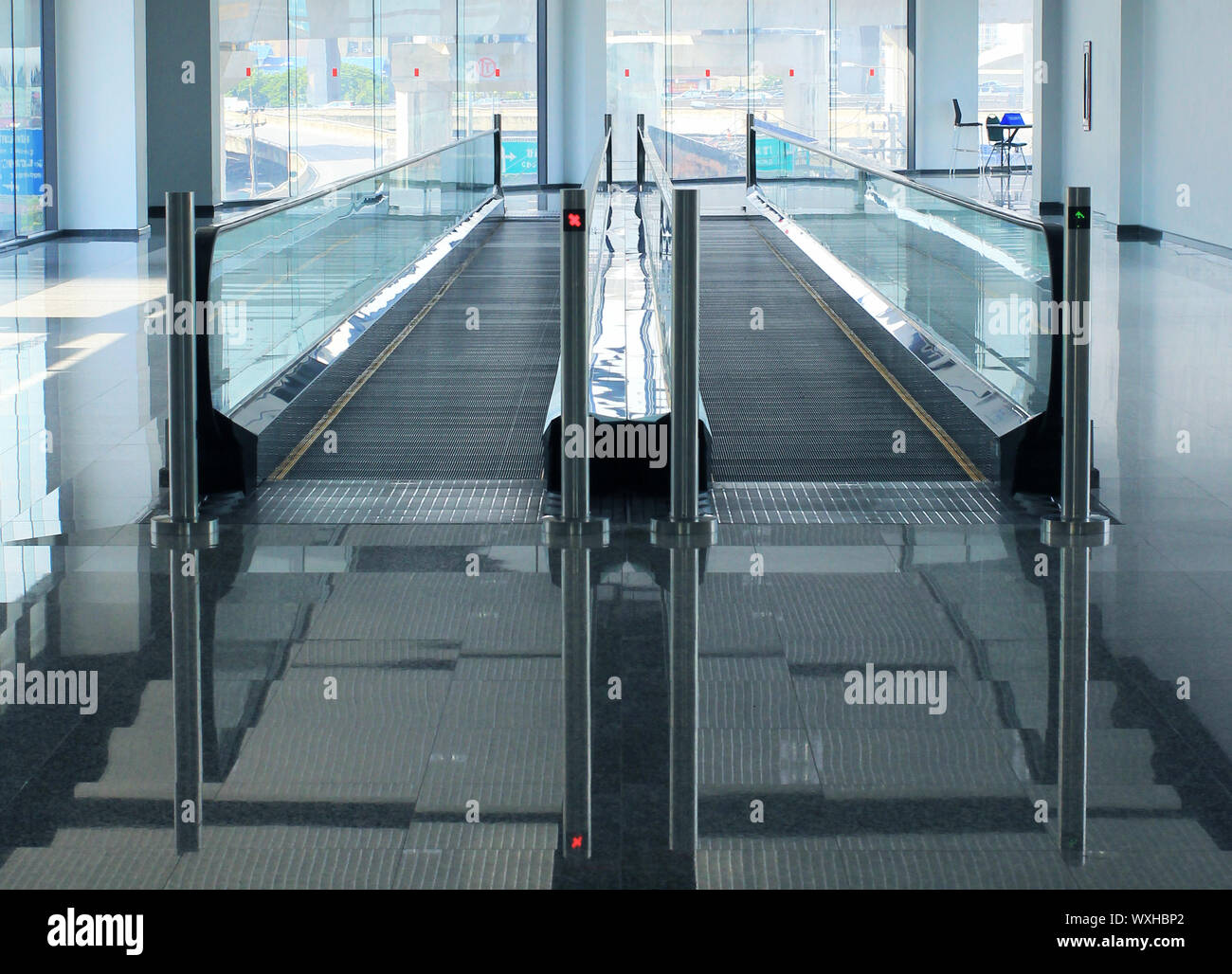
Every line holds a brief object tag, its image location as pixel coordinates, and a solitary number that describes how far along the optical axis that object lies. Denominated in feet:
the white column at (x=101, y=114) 52.80
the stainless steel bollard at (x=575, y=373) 16.40
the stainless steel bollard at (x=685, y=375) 16.42
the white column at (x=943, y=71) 82.58
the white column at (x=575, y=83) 77.25
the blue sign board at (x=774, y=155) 46.06
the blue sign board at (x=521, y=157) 78.89
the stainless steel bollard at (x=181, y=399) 16.46
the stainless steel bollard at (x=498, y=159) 57.72
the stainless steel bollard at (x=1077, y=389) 16.39
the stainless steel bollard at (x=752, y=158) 55.62
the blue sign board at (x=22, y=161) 51.06
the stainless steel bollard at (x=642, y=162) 56.08
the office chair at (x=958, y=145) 82.28
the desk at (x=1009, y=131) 70.28
